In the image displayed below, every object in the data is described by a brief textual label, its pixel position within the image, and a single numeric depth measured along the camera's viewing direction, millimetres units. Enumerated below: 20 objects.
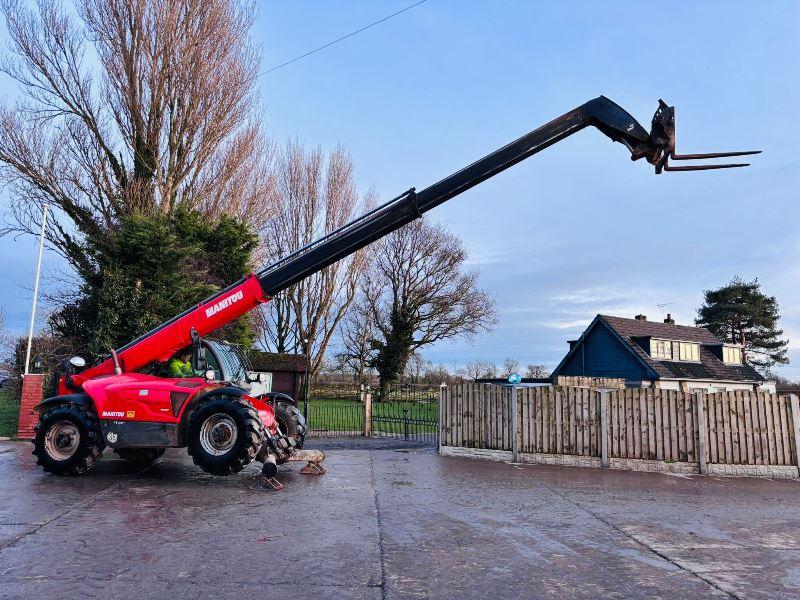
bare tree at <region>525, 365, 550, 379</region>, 59656
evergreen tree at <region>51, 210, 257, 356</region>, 16844
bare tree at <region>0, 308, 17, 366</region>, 25803
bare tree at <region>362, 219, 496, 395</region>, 41875
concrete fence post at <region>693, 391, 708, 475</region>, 11406
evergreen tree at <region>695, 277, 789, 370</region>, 53281
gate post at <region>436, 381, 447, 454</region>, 13523
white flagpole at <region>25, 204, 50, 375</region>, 16295
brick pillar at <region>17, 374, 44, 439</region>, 15156
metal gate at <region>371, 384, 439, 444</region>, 16156
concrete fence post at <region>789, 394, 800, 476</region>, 11367
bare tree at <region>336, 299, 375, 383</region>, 43250
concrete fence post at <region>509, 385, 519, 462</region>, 12477
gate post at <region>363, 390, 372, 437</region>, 17812
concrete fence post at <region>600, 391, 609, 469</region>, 11875
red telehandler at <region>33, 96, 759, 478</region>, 8703
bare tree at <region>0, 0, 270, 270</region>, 19984
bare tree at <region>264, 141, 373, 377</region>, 38094
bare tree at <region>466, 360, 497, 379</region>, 61188
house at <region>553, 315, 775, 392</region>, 33844
